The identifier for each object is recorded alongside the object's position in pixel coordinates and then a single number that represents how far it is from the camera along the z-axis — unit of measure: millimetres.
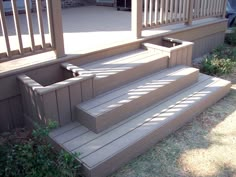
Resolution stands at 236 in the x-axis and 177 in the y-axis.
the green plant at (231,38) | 5938
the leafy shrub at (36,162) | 2070
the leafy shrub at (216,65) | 4367
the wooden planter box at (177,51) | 3570
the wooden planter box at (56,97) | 2389
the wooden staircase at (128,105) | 2320
